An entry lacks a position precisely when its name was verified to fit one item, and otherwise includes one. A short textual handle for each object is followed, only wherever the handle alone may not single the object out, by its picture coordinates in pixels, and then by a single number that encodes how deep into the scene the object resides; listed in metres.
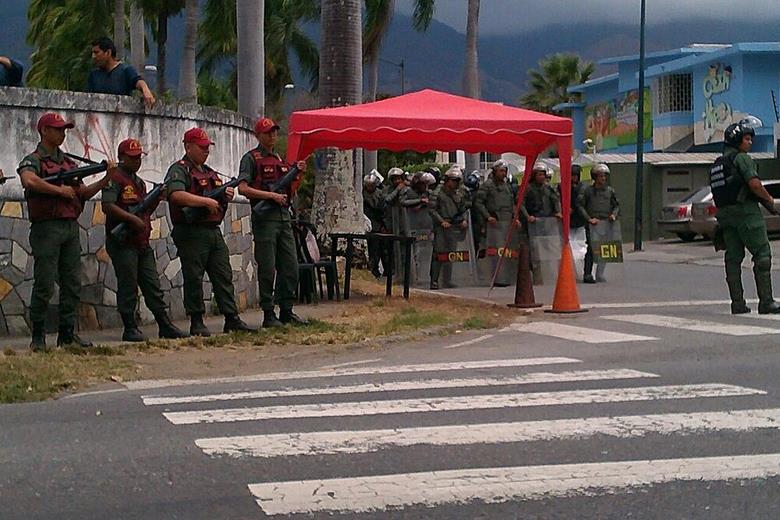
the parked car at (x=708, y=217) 30.81
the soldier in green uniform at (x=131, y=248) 10.72
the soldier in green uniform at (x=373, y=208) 20.22
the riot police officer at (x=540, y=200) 18.28
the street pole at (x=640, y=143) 32.66
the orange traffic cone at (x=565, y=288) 13.88
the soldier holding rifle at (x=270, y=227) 11.62
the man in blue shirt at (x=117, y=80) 11.88
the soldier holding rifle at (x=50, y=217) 9.98
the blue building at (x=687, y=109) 37.31
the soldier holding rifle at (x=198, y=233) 10.86
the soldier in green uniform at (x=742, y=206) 12.48
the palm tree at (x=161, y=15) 33.09
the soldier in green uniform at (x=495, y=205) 18.14
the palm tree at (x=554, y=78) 66.56
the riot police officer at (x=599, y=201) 18.88
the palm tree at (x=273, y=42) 33.88
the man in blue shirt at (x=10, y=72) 11.60
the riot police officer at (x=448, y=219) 17.91
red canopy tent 13.98
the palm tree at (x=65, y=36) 33.47
